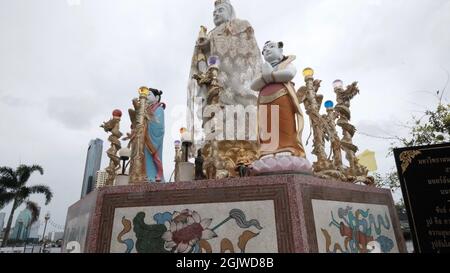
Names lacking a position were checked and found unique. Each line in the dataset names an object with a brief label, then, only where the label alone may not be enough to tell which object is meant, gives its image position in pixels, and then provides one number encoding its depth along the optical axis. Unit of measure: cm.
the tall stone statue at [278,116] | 492
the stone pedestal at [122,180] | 646
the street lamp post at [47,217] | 2406
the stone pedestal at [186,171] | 609
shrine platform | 386
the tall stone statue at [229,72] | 732
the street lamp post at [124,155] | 708
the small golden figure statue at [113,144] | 647
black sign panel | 402
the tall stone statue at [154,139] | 720
